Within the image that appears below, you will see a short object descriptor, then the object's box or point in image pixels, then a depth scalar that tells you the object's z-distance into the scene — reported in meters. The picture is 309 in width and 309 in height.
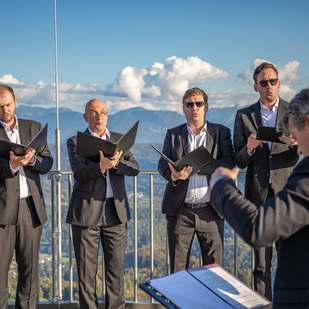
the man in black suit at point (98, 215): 3.68
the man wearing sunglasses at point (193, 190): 3.61
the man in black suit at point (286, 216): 1.42
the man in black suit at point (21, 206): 3.51
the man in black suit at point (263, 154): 3.52
